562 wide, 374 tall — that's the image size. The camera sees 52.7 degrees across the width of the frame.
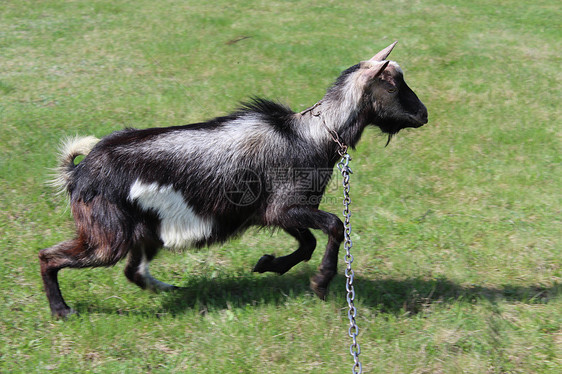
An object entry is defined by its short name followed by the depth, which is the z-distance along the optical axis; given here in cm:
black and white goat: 445
